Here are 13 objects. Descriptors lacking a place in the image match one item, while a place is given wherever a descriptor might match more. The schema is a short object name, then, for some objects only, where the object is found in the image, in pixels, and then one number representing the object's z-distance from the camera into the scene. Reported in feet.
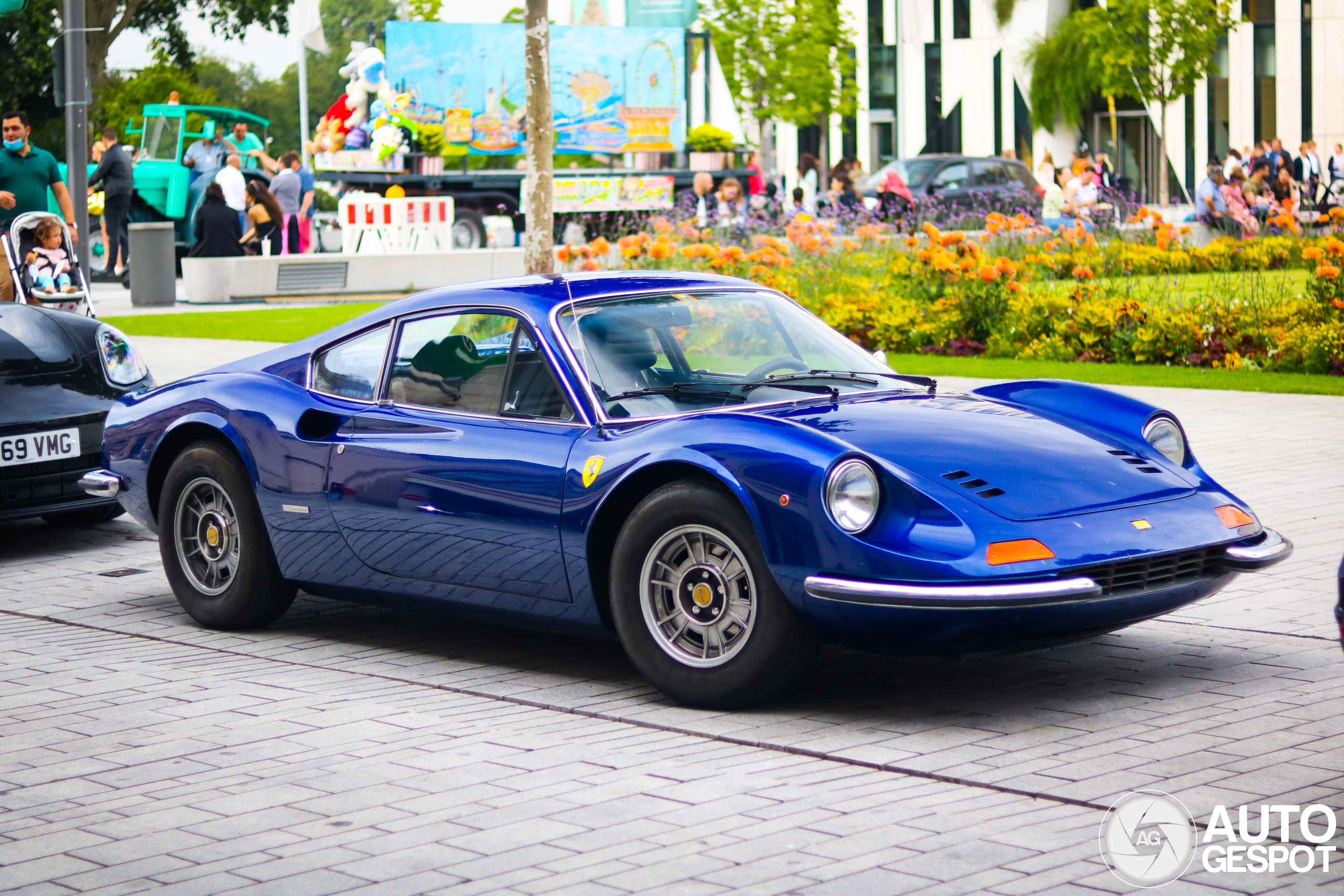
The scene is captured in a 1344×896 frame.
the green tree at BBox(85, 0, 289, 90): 151.64
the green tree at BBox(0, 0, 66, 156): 152.56
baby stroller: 39.55
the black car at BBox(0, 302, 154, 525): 25.76
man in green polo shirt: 44.93
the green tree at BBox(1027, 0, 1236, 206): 140.77
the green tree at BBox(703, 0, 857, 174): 135.64
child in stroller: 40.22
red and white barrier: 89.81
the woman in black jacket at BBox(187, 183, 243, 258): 75.82
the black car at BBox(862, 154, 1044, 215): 98.84
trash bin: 75.00
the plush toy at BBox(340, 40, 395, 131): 106.73
